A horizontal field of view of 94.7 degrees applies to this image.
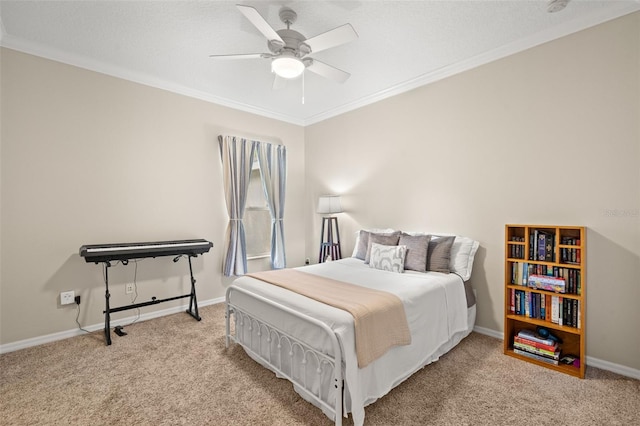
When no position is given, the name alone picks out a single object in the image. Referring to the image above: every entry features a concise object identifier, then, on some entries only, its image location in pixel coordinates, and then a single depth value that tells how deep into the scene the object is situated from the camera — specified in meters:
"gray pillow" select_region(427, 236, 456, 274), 2.88
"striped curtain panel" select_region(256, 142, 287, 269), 4.56
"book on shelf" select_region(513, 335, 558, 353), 2.37
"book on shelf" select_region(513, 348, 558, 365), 2.35
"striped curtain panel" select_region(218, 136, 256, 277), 4.06
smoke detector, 2.17
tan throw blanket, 1.77
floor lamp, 4.28
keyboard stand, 2.85
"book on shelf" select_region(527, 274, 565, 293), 2.37
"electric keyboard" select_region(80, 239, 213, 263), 2.73
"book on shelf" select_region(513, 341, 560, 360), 2.36
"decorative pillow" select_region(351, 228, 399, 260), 3.62
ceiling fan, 2.10
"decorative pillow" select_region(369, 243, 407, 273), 2.97
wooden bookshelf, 2.29
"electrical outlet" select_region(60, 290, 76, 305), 2.93
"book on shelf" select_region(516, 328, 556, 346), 2.39
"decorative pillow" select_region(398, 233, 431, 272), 2.93
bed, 1.71
